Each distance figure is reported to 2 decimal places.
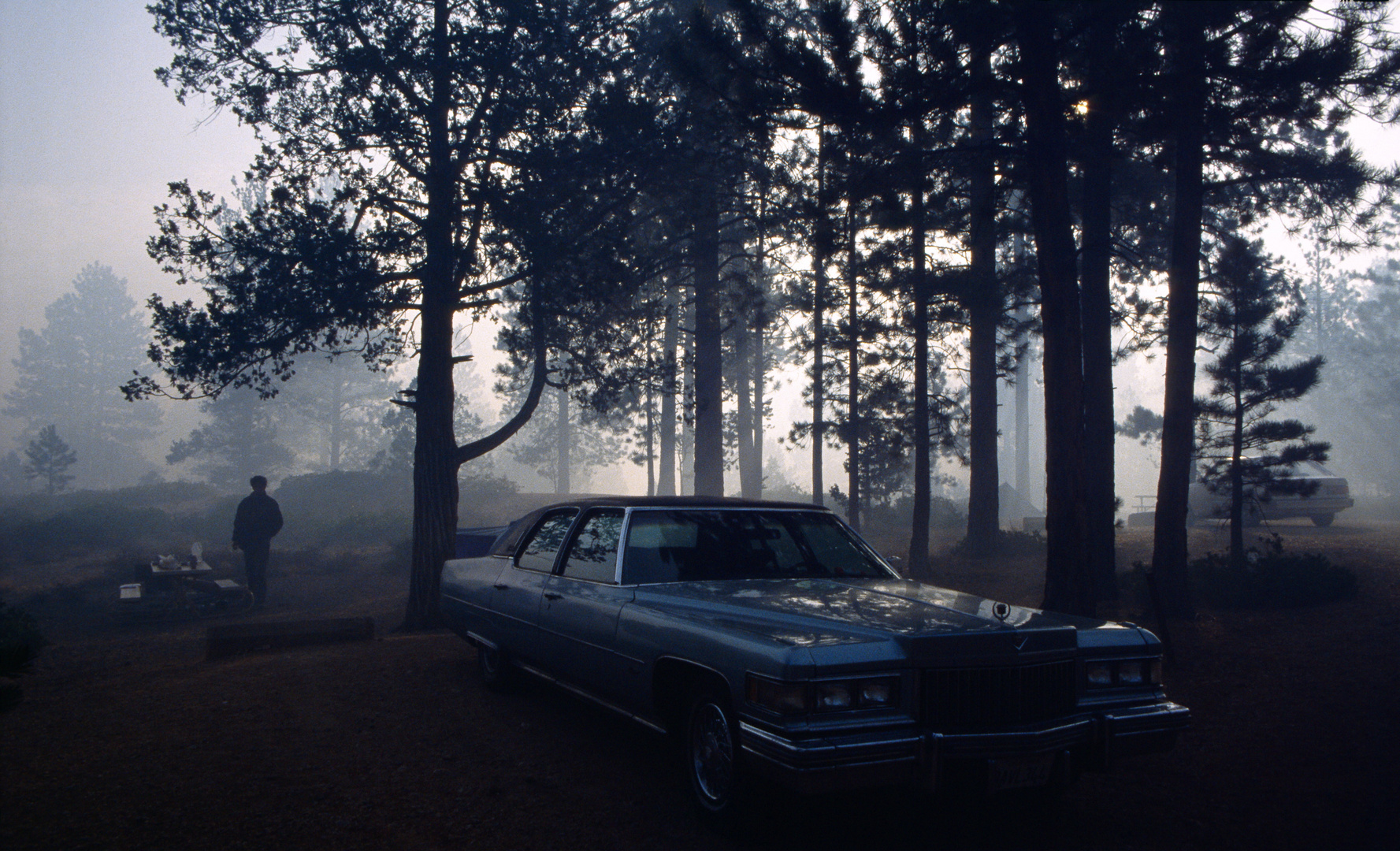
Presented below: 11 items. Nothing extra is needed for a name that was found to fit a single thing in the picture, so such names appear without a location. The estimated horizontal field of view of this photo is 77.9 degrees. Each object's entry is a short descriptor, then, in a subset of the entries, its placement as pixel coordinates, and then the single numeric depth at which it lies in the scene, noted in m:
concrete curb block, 9.24
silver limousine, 3.58
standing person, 15.17
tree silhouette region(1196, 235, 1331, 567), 13.12
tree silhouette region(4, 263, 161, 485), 77.00
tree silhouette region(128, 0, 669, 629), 11.21
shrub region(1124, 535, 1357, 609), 9.97
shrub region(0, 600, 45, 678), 2.82
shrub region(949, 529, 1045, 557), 17.33
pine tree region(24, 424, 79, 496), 42.28
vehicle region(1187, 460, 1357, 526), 19.84
